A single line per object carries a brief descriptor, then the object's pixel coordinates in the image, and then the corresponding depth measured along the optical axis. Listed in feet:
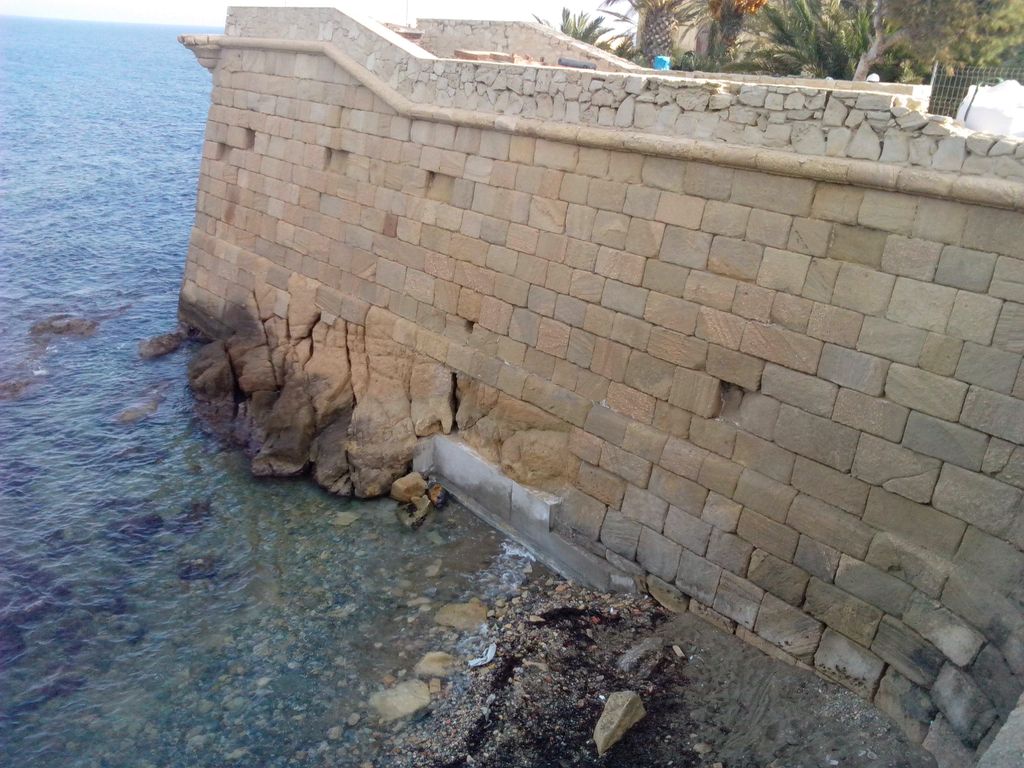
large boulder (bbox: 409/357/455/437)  32.71
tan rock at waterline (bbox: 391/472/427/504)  32.65
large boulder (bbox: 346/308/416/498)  33.50
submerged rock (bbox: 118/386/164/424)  38.91
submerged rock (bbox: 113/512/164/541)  30.55
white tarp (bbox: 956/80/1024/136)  20.18
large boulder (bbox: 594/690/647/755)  21.29
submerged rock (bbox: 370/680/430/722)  23.07
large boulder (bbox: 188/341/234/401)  40.14
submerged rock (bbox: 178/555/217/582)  28.55
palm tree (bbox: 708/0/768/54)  50.57
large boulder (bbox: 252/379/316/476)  34.73
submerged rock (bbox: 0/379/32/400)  40.63
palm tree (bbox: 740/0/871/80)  43.11
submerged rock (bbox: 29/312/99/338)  48.38
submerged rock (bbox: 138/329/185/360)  45.19
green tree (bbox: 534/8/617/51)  65.82
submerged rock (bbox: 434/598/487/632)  26.27
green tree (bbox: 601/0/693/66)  56.75
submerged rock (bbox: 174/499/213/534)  31.22
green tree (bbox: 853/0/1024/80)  39.29
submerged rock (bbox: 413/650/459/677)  24.41
